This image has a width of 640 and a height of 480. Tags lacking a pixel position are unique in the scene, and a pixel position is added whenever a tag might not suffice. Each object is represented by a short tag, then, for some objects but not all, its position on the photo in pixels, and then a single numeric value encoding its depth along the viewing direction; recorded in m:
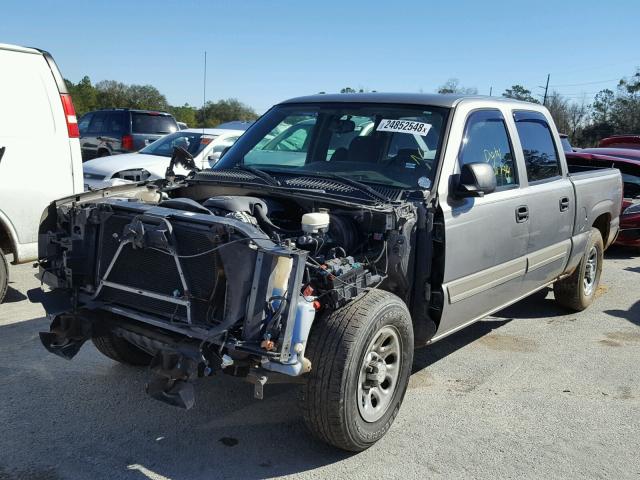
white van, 5.66
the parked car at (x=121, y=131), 15.08
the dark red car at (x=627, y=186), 8.90
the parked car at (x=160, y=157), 9.85
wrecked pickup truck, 3.13
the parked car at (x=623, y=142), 12.87
